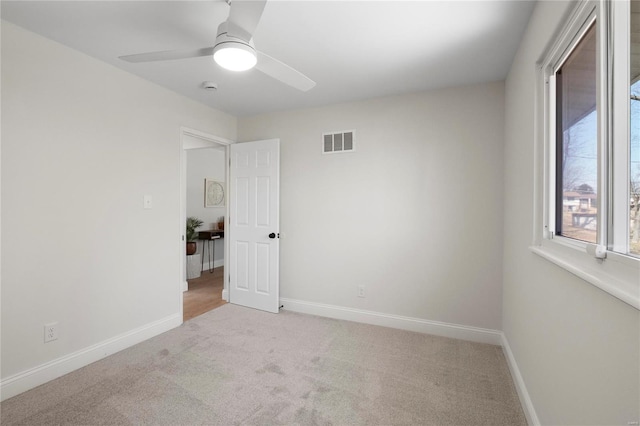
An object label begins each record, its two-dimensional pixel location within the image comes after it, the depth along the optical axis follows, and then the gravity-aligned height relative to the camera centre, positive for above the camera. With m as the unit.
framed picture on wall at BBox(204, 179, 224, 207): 5.97 +0.39
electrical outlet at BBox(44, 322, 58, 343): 2.14 -0.88
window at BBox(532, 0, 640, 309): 0.92 +0.26
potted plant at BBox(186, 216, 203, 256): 5.11 -0.41
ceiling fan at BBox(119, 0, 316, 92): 1.37 +0.88
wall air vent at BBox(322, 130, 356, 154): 3.30 +0.81
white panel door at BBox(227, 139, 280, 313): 3.59 -0.16
